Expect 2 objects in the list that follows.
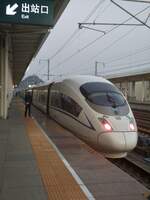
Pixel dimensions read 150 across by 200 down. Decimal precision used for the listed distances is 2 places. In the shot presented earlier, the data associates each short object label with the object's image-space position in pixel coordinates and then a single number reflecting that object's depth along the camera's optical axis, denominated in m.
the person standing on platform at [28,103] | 15.86
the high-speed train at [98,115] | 7.63
